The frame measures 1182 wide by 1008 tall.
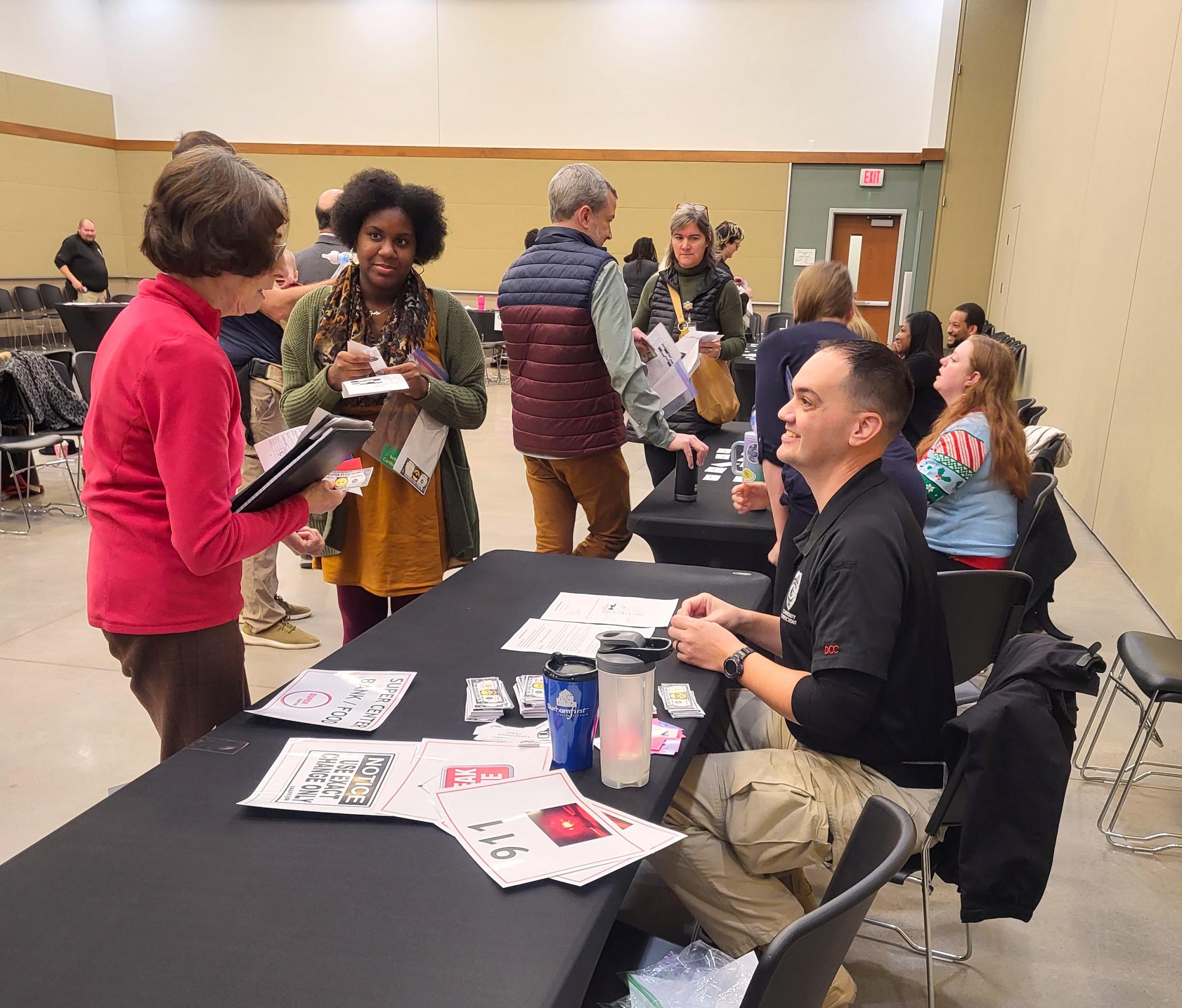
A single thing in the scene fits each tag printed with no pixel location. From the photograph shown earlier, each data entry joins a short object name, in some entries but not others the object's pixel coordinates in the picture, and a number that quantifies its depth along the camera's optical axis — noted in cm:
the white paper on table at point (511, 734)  135
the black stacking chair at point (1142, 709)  236
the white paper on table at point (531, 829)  107
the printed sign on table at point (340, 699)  140
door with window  1162
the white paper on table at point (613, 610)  184
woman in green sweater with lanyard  409
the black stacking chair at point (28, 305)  1102
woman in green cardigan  228
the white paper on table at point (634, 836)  104
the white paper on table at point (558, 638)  168
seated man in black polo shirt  146
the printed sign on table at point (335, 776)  118
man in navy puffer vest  294
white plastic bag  125
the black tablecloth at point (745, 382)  565
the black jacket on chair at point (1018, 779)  138
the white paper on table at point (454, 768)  118
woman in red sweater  136
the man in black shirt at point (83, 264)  1119
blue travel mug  122
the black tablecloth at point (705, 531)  271
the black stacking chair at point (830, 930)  87
